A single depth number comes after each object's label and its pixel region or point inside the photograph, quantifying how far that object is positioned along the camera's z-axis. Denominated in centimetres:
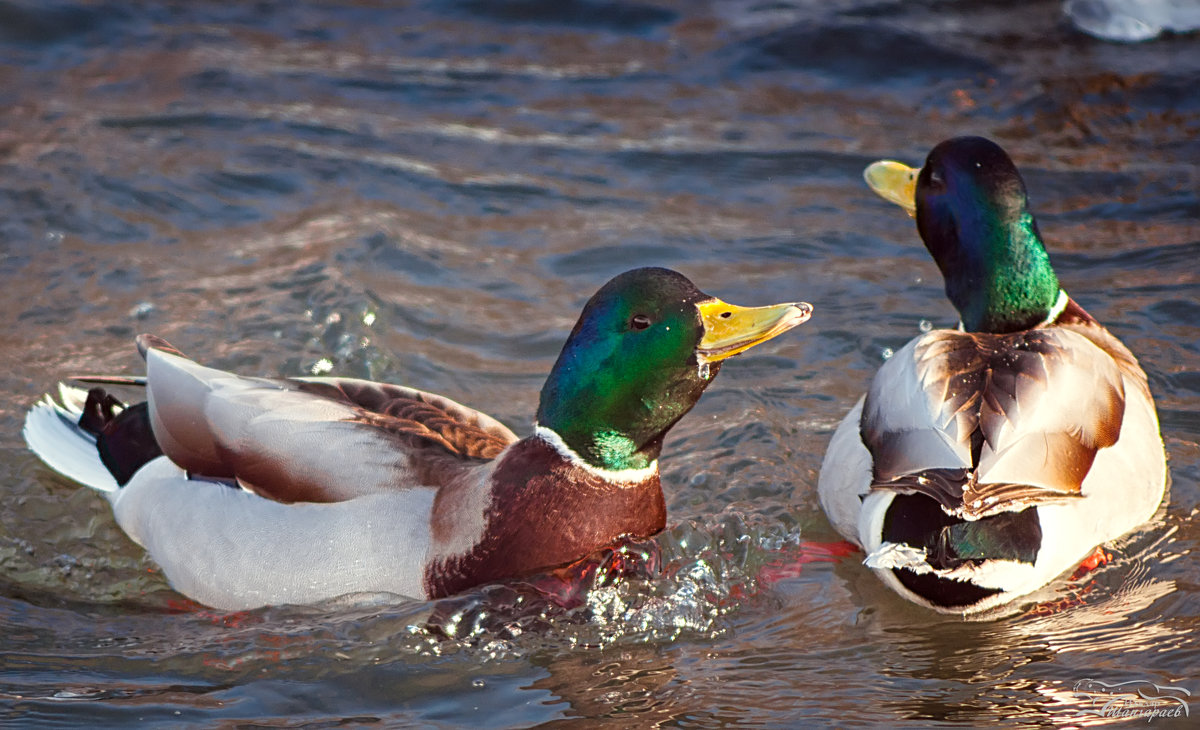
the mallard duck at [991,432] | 791
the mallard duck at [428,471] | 790
